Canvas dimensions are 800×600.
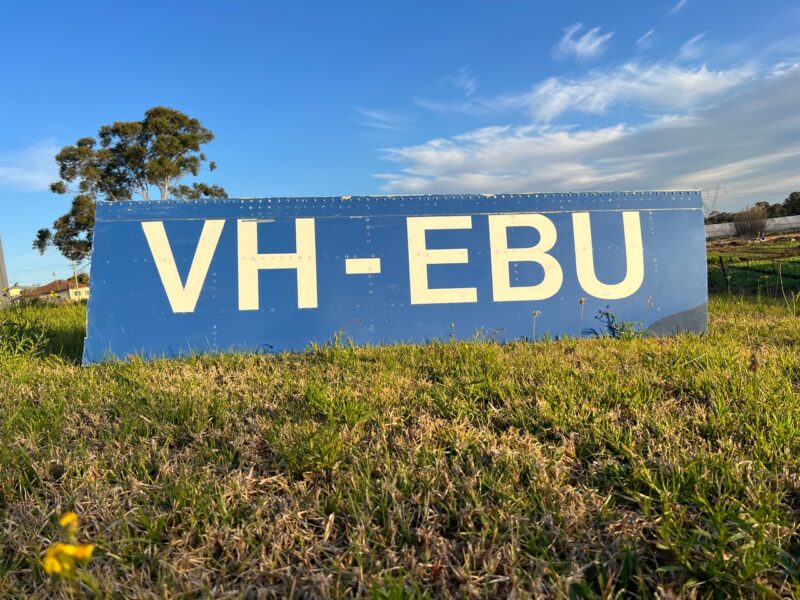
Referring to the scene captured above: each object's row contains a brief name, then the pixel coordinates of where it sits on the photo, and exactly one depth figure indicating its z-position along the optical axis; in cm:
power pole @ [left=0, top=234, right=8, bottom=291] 774
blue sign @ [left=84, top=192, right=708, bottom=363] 380
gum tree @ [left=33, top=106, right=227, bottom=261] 2545
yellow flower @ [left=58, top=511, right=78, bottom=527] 83
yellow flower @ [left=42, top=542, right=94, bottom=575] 80
